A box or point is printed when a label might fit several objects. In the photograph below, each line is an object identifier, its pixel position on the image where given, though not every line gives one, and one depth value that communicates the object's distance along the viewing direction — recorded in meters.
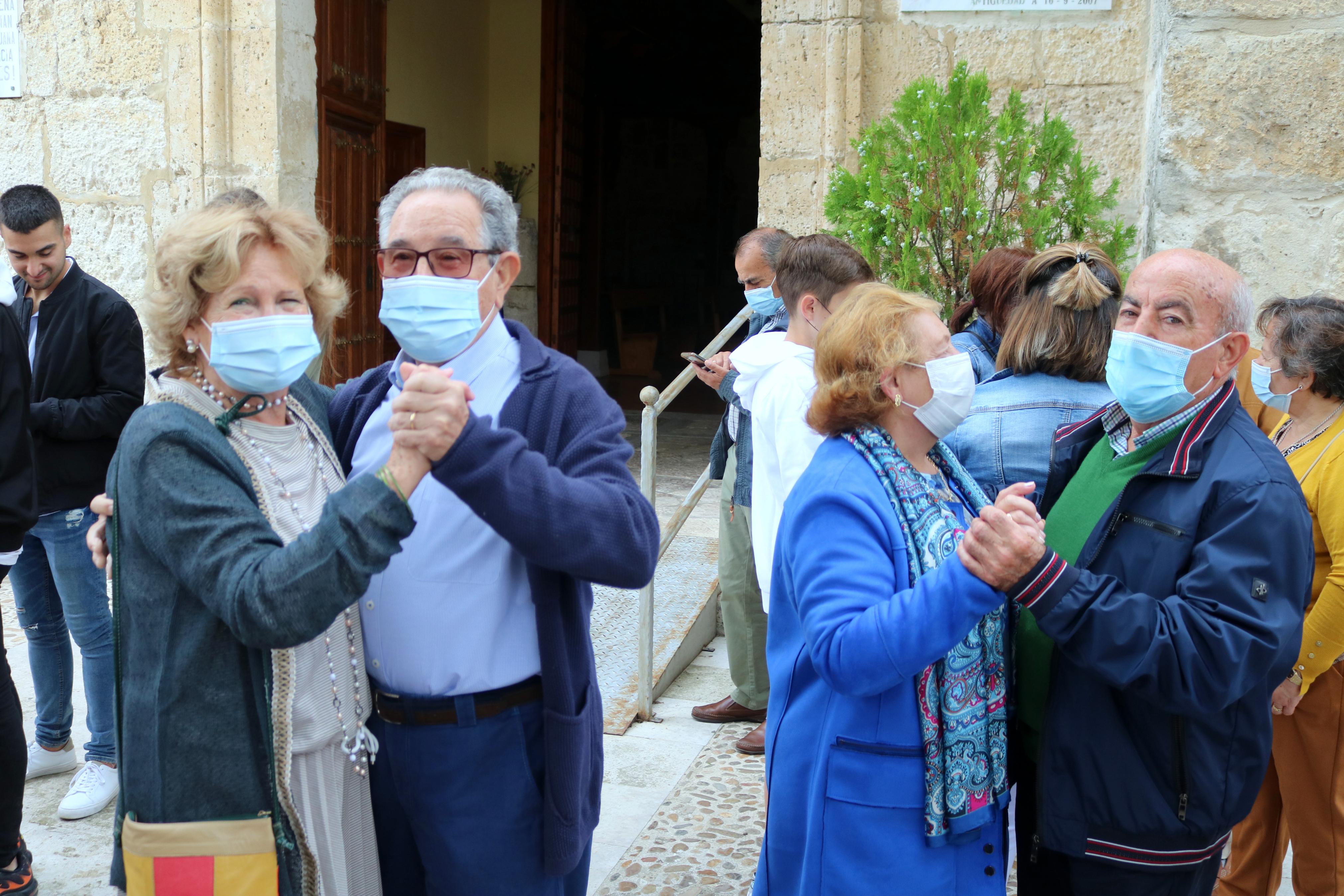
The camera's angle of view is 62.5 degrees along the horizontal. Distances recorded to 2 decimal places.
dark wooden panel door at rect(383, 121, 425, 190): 9.16
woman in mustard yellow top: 2.67
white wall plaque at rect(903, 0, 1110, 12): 4.80
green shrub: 3.74
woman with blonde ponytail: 2.52
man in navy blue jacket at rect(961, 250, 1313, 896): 1.71
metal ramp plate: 4.35
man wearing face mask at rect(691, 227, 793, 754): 4.03
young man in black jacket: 3.54
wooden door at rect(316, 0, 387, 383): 6.68
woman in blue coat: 1.67
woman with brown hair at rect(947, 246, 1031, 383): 3.27
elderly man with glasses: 1.72
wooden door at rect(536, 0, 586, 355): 9.38
